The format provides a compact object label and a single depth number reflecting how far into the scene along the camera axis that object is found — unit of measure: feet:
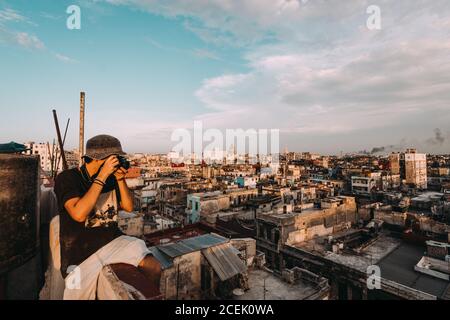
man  11.00
